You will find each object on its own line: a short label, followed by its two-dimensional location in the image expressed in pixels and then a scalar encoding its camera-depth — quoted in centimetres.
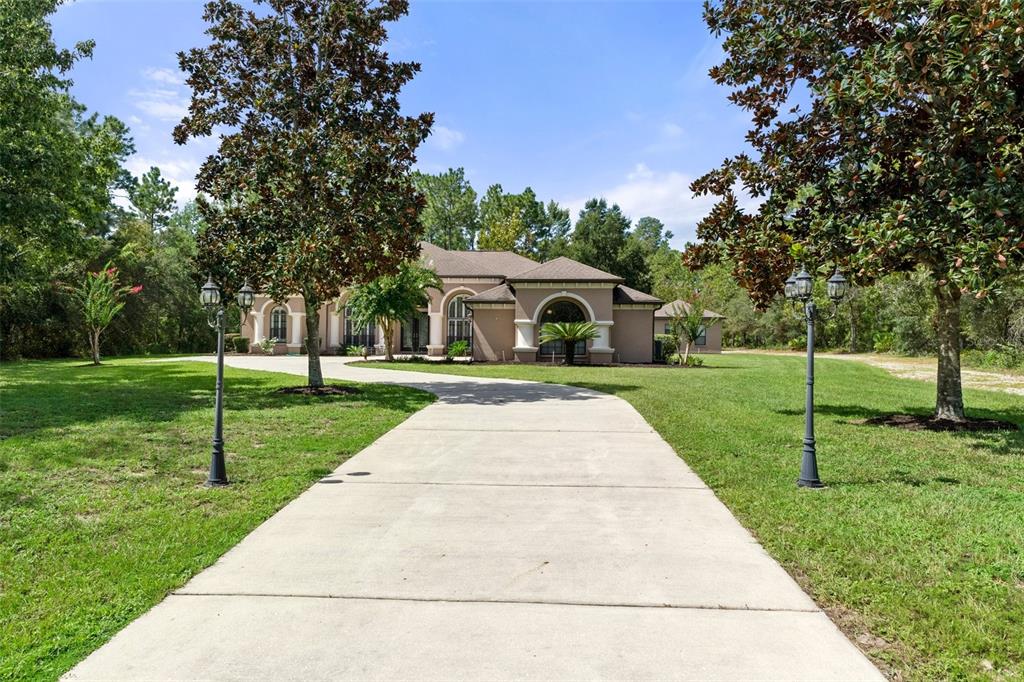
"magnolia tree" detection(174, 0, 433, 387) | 1308
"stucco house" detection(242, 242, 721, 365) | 2686
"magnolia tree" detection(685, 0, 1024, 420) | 730
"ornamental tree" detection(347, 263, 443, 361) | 2527
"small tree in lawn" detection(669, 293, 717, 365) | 2558
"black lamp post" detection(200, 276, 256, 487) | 622
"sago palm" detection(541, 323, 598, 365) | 2486
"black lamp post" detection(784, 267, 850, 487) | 622
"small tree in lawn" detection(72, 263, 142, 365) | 2341
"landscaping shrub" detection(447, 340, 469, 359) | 2920
